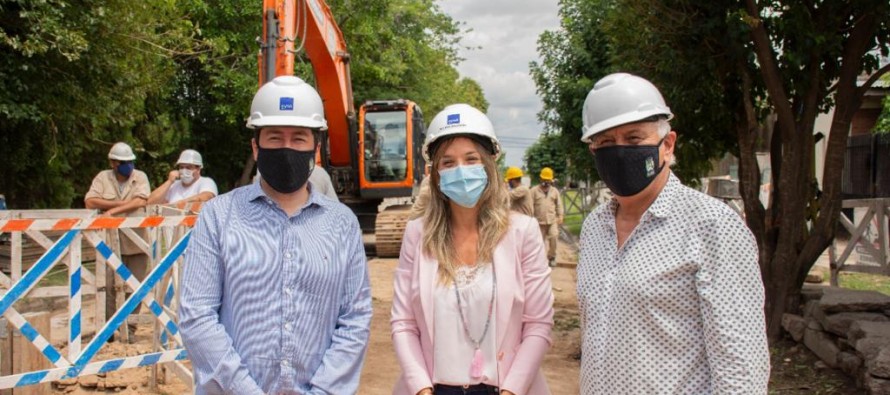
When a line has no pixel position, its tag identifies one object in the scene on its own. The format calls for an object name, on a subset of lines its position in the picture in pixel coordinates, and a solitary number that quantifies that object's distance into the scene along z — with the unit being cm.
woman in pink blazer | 284
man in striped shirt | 260
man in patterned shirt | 216
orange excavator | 1478
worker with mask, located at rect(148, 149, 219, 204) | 848
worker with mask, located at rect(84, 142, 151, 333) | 783
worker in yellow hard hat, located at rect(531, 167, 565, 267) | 1403
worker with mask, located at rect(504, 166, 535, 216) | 1153
